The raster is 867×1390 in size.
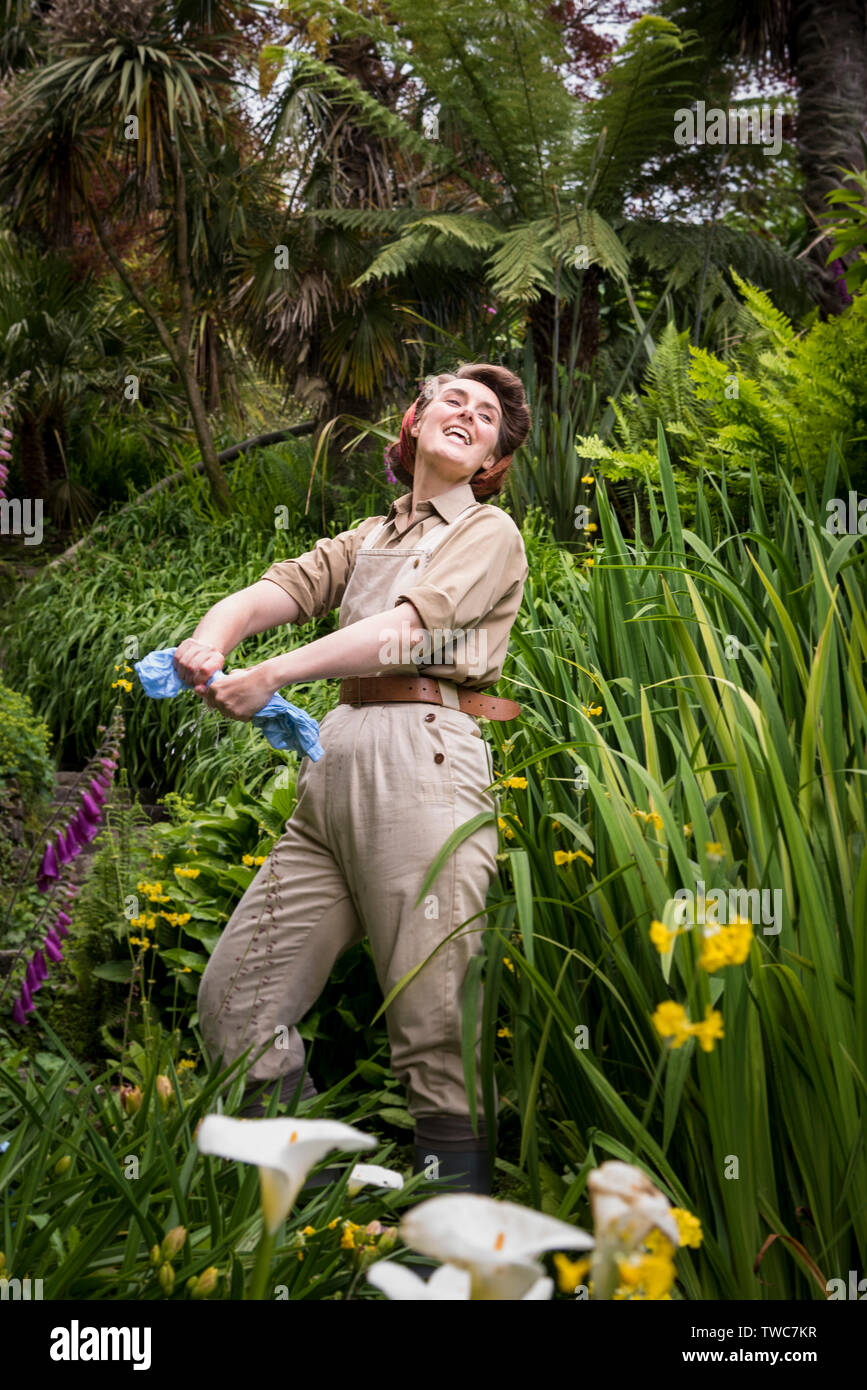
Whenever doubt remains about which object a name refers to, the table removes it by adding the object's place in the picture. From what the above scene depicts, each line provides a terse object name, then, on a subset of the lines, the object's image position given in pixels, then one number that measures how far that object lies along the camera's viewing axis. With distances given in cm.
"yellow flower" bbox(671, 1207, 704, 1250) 100
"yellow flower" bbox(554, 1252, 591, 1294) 55
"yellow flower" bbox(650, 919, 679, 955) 74
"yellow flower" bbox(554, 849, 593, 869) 185
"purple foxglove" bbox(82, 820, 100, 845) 246
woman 199
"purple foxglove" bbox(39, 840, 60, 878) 239
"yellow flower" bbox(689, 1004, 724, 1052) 73
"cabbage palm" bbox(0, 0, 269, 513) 707
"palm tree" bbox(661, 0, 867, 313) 616
